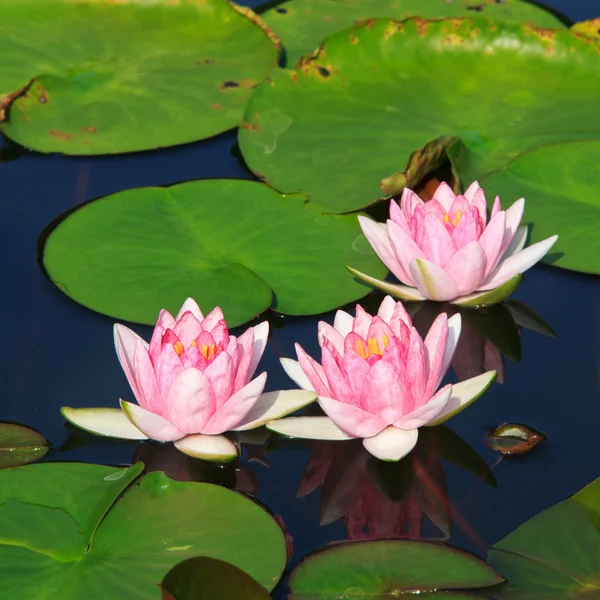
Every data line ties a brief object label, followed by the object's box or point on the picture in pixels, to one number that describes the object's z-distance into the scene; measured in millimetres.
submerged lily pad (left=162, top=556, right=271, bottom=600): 3650
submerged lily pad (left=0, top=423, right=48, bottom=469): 5281
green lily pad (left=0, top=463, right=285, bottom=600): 4477
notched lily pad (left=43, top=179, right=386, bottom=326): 6473
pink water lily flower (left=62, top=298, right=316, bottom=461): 5098
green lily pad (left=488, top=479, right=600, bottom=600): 4352
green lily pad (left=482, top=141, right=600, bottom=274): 6832
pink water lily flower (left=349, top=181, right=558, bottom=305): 6164
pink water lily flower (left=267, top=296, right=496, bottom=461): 5055
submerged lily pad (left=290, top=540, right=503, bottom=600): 4398
